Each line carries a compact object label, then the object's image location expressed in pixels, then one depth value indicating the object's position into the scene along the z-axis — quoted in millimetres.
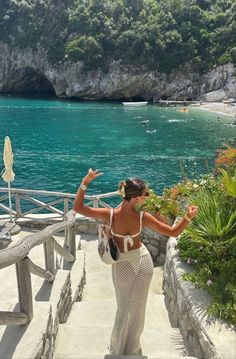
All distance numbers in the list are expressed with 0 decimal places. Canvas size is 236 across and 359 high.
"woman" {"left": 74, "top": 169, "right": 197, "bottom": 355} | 3865
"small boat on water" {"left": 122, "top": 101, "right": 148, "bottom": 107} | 73875
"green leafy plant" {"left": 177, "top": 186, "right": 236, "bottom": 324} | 5098
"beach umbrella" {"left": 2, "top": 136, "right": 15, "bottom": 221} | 10531
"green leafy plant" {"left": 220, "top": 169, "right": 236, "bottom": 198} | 5949
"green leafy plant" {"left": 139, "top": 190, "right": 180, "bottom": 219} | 8453
